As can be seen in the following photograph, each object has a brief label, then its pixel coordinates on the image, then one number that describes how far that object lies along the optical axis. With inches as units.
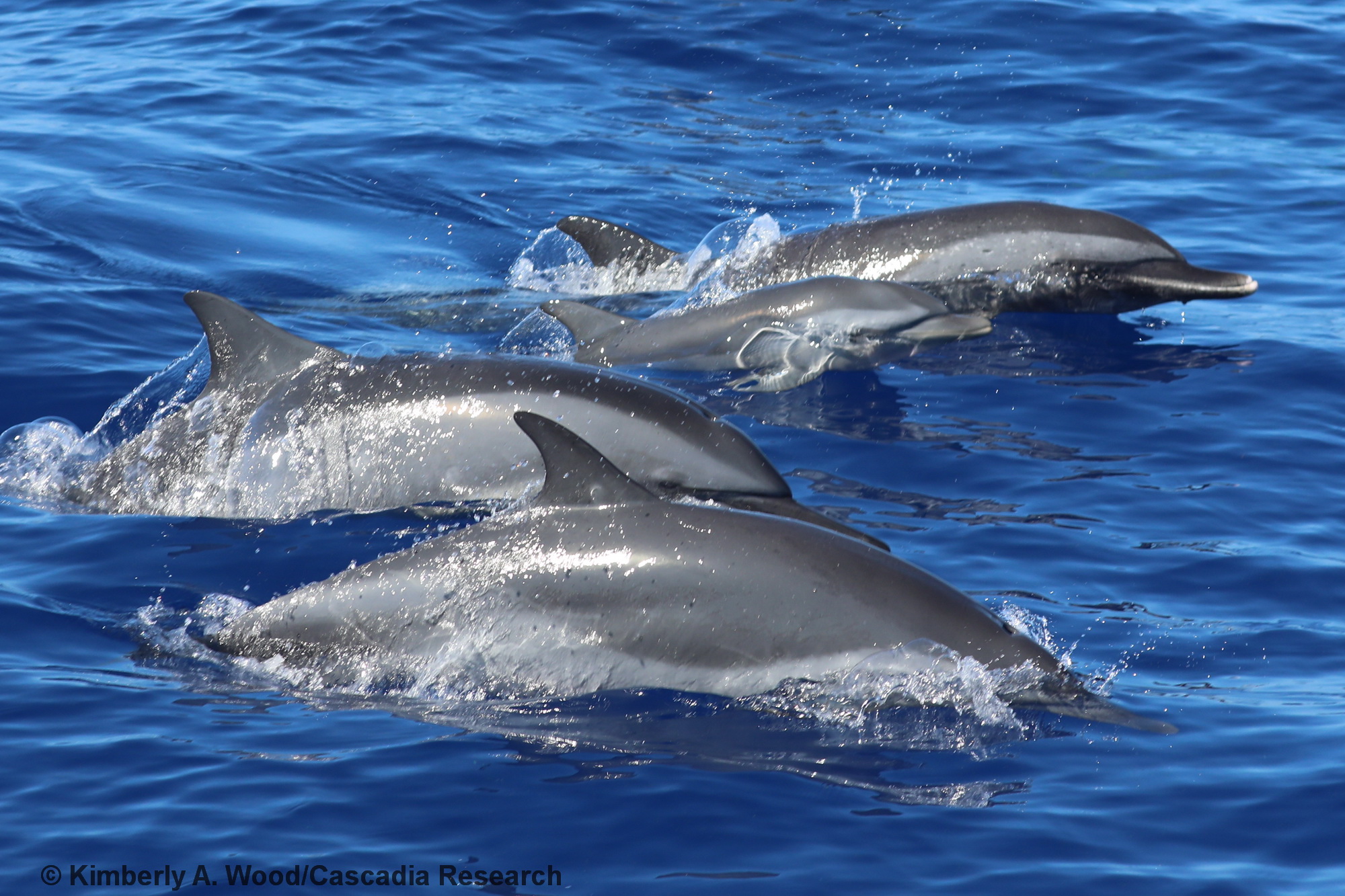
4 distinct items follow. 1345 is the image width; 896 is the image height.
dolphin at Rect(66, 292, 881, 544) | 629.3
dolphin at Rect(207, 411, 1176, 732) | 497.4
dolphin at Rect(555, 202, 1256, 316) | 984.9
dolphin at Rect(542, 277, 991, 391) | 872.3
